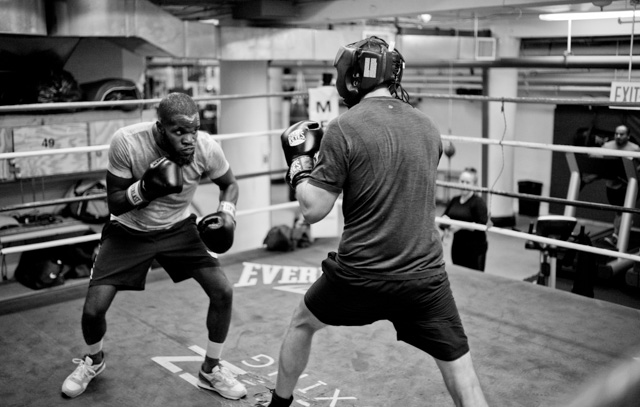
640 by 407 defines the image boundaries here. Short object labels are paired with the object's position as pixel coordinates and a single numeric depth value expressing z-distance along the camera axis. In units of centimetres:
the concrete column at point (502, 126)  1052
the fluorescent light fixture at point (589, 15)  532
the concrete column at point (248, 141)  821
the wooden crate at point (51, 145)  616
